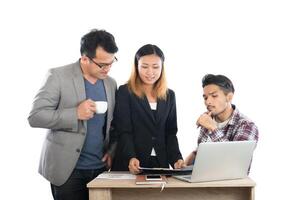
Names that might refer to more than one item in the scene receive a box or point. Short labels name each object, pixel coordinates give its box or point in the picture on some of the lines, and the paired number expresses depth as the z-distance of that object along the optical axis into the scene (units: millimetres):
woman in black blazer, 2598
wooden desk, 2168
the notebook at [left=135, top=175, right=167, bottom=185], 2168
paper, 2314
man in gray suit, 2387
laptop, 2115
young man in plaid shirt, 2488
